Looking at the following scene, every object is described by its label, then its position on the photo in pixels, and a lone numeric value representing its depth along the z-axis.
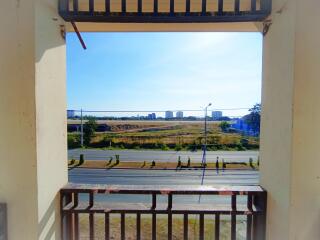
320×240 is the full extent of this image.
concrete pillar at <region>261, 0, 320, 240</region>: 0.98
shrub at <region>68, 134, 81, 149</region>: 17.55
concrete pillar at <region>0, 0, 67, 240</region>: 1.01
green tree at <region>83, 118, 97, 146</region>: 15.95
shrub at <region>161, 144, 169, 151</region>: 21.69
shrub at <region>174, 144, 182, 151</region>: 20.92
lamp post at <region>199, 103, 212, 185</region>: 12.41
